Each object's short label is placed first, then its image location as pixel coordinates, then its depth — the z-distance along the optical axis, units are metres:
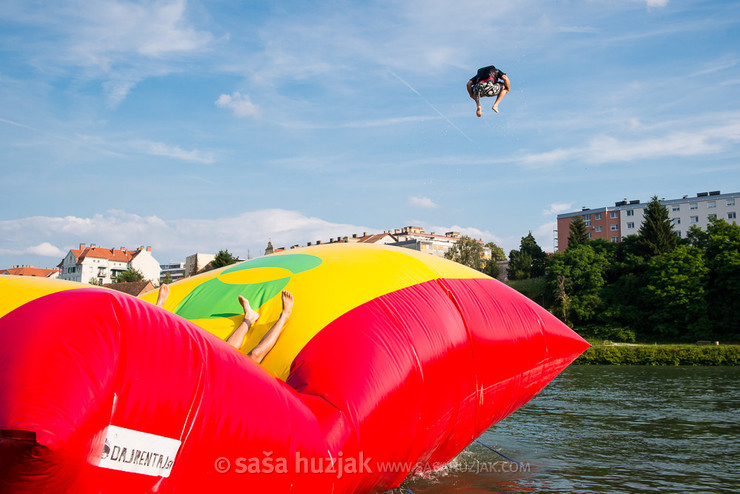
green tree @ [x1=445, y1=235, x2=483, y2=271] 73.19
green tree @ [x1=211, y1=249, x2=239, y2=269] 63.12
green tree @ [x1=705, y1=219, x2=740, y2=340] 45.12
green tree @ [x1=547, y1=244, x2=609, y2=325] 52.16
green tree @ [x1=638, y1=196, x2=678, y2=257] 54.38
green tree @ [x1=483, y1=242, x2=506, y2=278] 101.12
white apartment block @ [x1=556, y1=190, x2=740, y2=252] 82.00
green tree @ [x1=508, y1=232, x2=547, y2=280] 71.56
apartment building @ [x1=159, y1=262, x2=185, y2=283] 161.32
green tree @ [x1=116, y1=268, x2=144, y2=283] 90.50
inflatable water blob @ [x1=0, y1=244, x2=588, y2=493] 3.38
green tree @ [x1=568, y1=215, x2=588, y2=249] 62.04
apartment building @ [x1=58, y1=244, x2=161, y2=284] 107.25
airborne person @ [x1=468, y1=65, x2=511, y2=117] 10.35
